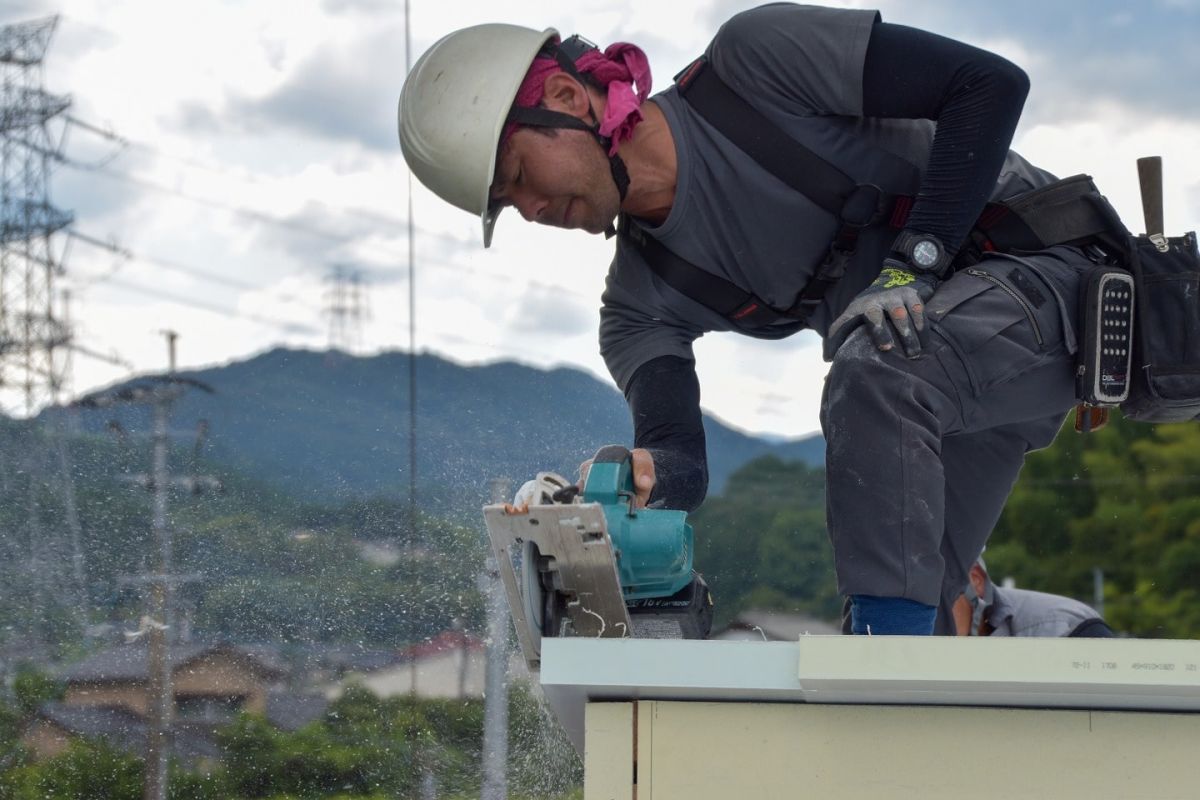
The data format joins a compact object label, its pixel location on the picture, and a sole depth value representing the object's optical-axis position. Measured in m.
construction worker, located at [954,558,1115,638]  4.20
